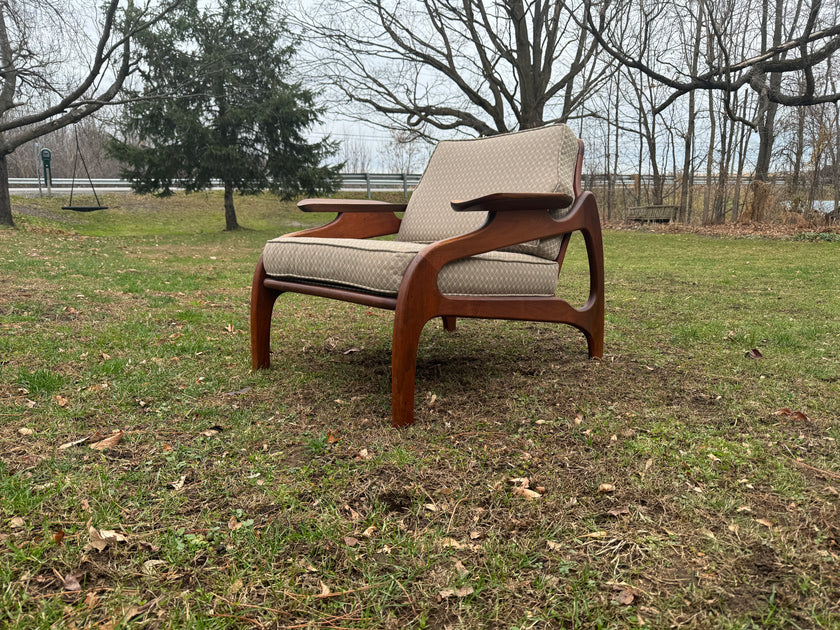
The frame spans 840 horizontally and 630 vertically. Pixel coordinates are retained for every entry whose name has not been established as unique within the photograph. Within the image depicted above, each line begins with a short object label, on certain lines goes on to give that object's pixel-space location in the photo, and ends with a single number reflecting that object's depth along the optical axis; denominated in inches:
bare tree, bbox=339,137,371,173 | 968.1
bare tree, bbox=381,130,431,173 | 872.8
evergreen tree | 621.3
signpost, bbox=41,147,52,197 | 725.3
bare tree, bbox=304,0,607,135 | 491.2
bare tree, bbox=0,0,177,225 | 401.4
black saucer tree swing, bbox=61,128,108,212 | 703.7
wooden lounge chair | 83.0
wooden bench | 604.0
